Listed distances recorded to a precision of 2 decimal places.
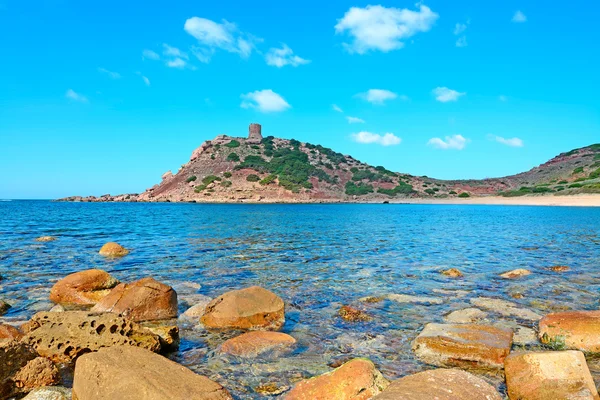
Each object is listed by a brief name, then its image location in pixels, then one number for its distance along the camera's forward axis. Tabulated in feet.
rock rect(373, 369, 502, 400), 13.92
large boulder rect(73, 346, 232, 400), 15.33
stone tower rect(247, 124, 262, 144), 546.26
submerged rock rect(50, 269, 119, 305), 36.35
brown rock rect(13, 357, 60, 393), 19.01
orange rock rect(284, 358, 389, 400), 17.38
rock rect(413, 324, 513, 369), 22.48
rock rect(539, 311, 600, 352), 24.50
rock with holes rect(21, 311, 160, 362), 22.98
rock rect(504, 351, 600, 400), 17.43
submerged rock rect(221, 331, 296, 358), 24.35
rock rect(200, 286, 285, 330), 29.66
